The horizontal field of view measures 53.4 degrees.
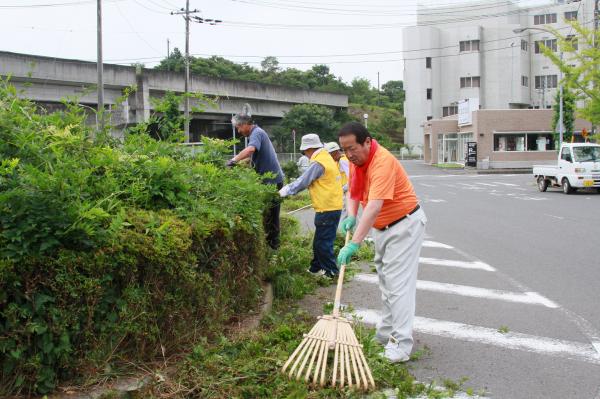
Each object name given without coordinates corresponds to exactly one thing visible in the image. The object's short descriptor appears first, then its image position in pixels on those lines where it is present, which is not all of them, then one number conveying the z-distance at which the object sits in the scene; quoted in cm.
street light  3592
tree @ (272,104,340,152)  5712
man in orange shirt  456
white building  6538
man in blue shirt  733
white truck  2220
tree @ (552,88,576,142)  4278
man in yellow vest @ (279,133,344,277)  712
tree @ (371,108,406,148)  8475
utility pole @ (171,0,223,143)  3319
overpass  3192
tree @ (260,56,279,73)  9156
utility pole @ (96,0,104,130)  2305
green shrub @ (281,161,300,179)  2708
